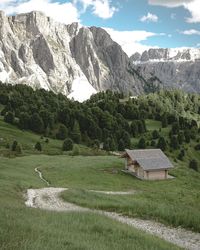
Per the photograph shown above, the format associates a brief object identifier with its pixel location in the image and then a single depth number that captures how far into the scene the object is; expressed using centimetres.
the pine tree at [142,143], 14238
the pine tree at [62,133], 14062
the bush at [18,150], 9659
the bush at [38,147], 11031
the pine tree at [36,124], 14512
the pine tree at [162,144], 14073
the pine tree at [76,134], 14162
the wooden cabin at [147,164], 7931
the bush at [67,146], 11599
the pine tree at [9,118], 14625
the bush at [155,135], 15765
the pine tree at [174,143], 14564
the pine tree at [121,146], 13900
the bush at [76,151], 10355
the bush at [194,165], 11531
